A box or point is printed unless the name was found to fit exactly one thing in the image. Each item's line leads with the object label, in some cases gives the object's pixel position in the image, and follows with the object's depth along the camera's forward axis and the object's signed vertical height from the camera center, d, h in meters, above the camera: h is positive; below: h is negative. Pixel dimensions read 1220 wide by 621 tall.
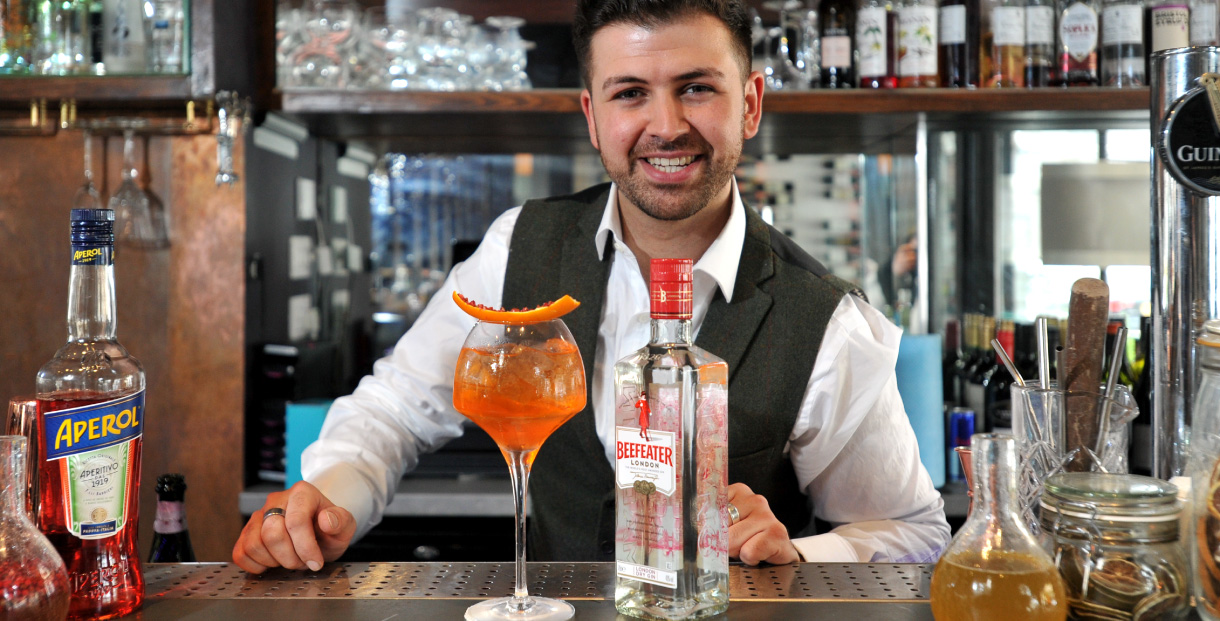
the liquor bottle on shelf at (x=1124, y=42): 2.06 +0.55
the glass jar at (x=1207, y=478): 0.59 -0.11
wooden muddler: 0.73 -0.05
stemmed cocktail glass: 0.73 -0.06
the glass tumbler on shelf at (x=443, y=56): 2.14 +0.55
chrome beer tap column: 0.76 +0.06
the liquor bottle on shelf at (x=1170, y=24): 2.05 +0.58
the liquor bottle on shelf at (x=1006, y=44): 2.06 +0.55
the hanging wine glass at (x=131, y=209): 2.06 +0.22
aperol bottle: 0.71 -0.09
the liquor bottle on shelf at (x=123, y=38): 2.02 +0.57
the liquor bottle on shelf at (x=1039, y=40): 2.07 +0.55
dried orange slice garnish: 0.73 +0.00
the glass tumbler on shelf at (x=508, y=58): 2.17 +0.56
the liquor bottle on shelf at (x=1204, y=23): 2.04 +0.58
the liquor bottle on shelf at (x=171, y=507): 1.16 -0.23
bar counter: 0.74 -0.23
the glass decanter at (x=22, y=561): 0.63 -0.16
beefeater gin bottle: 0.69 -0.11
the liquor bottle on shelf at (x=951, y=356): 2.32 -0.12
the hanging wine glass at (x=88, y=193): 2.05 +0.26
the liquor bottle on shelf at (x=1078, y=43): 2.06 +0.55
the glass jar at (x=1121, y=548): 0.62 -0.16
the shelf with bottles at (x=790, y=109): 2.05 +0.43
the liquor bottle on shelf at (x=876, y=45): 2.06 +0.55
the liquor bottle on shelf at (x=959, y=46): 2.09 +0.55
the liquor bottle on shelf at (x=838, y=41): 2.09 +0.56
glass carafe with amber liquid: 0.61 -0.16
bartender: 1.31 -0.04
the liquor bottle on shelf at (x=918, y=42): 2.06 +0.55
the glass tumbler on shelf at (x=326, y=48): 2.12 +0.57
